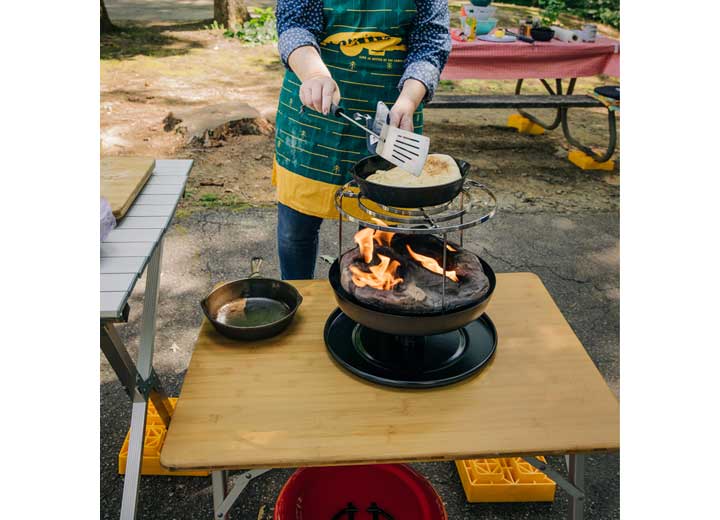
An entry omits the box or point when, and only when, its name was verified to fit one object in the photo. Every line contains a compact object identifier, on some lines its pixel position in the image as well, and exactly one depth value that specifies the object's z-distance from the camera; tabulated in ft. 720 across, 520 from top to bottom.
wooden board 6.56
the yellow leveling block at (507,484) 7.52
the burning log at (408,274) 5.40
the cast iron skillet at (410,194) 5.12
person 6.82
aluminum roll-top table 5.25
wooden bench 18.47
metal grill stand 5.01
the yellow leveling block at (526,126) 22.44
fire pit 5.34
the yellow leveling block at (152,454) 7.75
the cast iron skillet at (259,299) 6.33
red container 6.25
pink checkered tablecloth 17.99
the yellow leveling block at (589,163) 18.95
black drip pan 5.60
